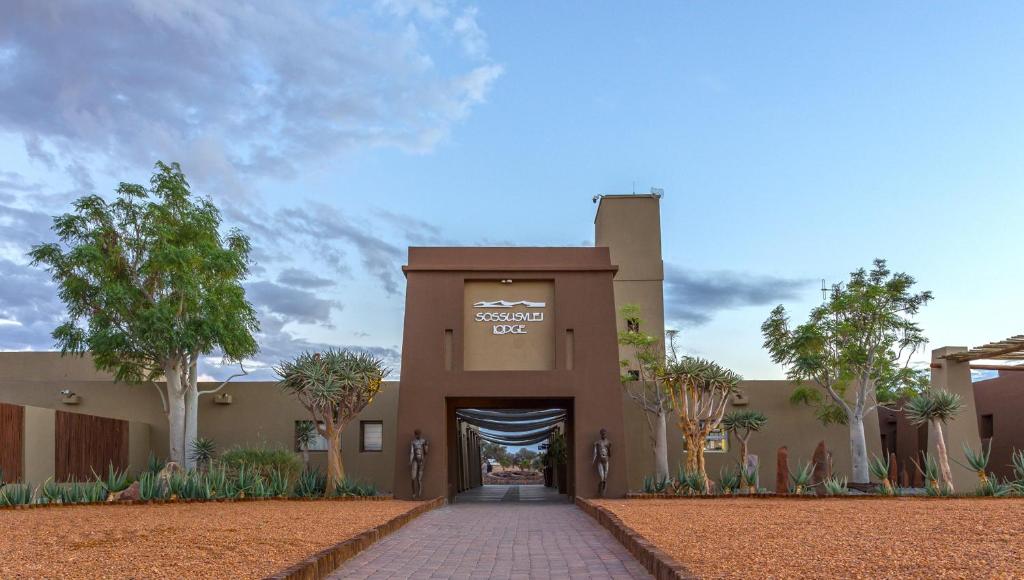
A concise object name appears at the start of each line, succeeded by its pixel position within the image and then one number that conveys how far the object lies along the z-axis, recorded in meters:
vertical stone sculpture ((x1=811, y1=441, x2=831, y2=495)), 19.76
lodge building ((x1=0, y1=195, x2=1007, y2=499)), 21.58
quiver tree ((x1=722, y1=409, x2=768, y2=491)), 24.84
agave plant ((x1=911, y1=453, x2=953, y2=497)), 18.03
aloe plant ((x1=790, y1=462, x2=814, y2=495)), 18.77
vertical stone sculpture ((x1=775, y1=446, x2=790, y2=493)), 18.59
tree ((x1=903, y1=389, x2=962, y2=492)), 19.77
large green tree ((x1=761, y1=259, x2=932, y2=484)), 26.25
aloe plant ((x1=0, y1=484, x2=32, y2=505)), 15.51
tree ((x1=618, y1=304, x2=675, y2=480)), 24.91
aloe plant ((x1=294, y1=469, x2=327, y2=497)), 19.67
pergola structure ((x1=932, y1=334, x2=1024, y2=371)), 23.55
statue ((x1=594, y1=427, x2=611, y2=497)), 20.78
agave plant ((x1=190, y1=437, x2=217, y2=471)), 23.88
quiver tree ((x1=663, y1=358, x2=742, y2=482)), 21.45
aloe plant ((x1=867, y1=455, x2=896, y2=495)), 18.59
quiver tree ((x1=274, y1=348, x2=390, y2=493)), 19.81
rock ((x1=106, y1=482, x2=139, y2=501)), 17.23
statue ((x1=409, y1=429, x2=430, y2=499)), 20.81
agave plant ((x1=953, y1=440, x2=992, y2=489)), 18.78
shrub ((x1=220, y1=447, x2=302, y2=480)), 20.25
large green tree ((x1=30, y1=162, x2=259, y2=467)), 23.88
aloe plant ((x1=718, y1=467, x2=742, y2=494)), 19.72
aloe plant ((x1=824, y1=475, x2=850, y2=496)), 18.36
